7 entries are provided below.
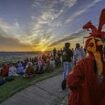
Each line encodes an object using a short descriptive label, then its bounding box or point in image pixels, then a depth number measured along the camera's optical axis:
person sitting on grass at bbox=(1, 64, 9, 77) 7.24
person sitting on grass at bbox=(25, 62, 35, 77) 6.78
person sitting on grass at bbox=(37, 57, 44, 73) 7.43
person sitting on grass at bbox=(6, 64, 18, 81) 7.05
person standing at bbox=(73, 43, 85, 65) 5.17
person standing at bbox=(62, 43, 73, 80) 5.10
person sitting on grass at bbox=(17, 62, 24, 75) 7.37
